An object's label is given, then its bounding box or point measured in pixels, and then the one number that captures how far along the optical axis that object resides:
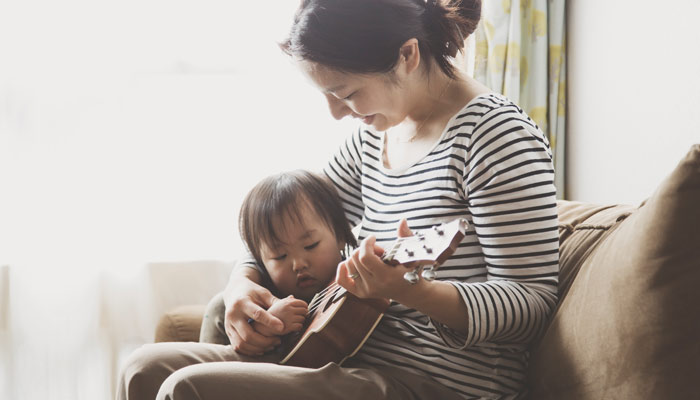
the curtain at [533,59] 2.21
